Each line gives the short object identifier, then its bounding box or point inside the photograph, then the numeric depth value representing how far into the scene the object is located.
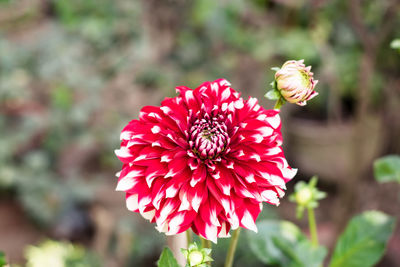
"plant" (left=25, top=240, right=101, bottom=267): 0.75
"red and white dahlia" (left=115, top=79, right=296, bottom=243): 0.54
